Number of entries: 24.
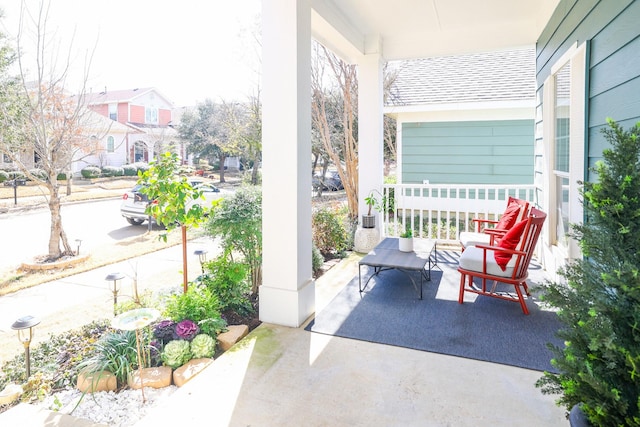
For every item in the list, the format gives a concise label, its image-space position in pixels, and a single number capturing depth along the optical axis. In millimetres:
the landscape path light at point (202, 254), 4041
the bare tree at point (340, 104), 7105
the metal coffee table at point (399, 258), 4117
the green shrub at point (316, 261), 5096
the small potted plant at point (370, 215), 6070
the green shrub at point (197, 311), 3141
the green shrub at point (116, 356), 2643
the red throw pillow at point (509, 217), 4602
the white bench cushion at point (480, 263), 3746
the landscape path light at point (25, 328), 2461
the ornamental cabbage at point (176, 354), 2762
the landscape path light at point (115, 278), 3259
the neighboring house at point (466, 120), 7977
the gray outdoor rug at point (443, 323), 2982
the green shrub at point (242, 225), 3854
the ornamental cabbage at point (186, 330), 2973
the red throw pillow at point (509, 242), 3723
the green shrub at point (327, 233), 5934
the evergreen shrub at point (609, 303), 1313
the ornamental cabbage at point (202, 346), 2873
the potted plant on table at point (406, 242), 4660
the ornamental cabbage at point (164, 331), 3042
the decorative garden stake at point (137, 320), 2402
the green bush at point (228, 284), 3658
